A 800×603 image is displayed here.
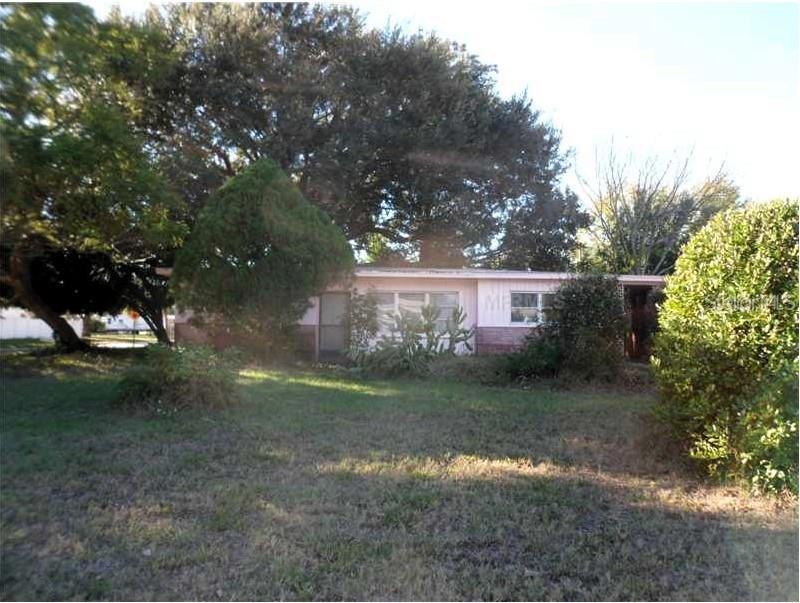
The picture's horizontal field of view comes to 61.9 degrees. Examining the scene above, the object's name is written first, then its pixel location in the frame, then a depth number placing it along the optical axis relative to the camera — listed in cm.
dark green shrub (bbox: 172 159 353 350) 1431
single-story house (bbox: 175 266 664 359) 1786
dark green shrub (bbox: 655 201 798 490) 533
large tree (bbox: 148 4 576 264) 1927
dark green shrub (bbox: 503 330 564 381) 1300
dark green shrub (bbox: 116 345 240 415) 887
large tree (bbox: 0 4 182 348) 700
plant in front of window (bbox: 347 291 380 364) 1662
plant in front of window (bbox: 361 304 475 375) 1400
